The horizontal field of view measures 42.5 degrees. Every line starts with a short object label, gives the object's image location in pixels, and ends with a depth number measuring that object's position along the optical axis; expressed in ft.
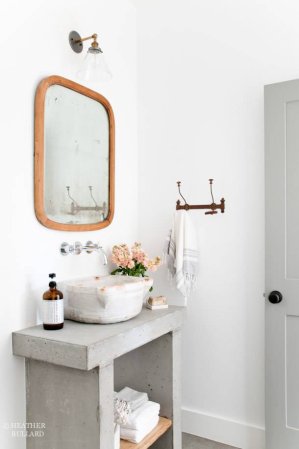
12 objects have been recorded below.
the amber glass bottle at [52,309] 5.31
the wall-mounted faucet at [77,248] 6.21
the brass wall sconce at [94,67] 6.03
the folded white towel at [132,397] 6.23
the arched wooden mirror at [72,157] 5.83
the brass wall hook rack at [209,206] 7.32
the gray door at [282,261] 6.54
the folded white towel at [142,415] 5.88
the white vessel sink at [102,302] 5.40
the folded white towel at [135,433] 5.86
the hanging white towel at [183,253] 7.22
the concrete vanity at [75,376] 4.80
